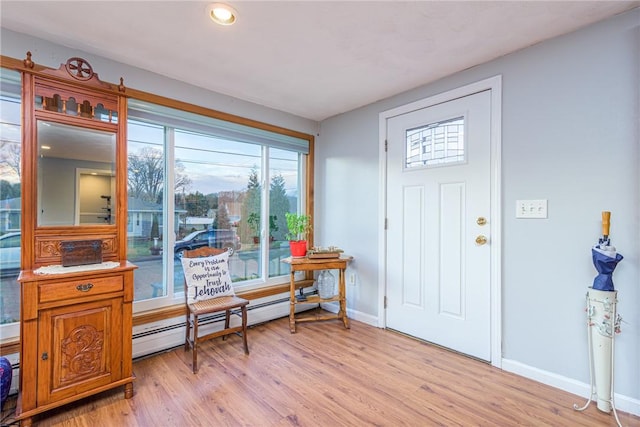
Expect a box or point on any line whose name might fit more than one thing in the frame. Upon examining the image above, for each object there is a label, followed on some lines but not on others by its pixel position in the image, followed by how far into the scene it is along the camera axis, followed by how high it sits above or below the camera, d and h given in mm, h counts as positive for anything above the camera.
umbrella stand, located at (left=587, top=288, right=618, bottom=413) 1643 -687
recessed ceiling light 1624 +1131
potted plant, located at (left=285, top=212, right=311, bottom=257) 3002 -157
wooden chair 2209 -732
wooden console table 2893 -683
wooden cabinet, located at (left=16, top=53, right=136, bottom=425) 1582 -175
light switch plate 1970 +46
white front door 2281 -80
